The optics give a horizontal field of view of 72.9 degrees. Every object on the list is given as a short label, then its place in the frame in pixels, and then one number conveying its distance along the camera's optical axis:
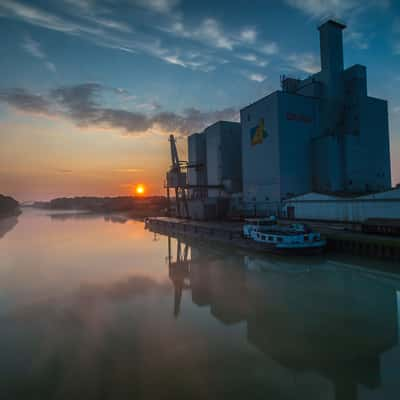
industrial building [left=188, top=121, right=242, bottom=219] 46.91
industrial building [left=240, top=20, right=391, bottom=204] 36.81
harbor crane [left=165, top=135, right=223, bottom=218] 49.06
